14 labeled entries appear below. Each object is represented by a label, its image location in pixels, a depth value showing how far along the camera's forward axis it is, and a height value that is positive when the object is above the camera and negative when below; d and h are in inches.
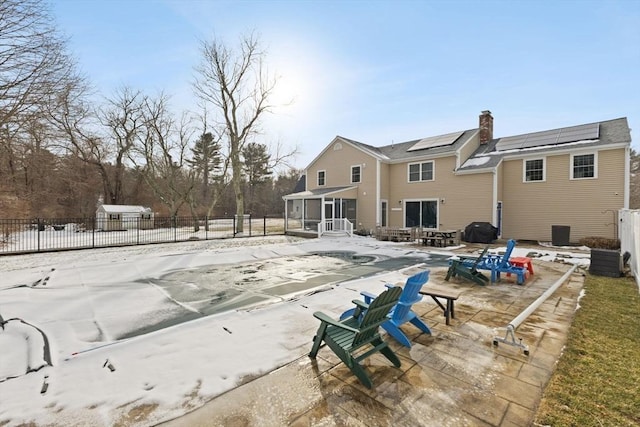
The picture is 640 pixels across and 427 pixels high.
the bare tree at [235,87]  862.5 +384.5
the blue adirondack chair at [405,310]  151.0 -51.3
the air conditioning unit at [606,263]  308.2 -52.4
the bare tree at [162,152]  1155.3 +246.8
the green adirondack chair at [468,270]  275.7 -55.2
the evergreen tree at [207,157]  1425.2 +295.7
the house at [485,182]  550.9 +73.3
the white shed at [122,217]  913.5 -17.0
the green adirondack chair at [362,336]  114.7 -54.3
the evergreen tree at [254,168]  1823.3 +278.6
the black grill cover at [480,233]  590.6 -38.8
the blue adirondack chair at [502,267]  278.5 -52.8
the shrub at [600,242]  486.8 -48.4
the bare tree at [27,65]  386.0 +210.0
